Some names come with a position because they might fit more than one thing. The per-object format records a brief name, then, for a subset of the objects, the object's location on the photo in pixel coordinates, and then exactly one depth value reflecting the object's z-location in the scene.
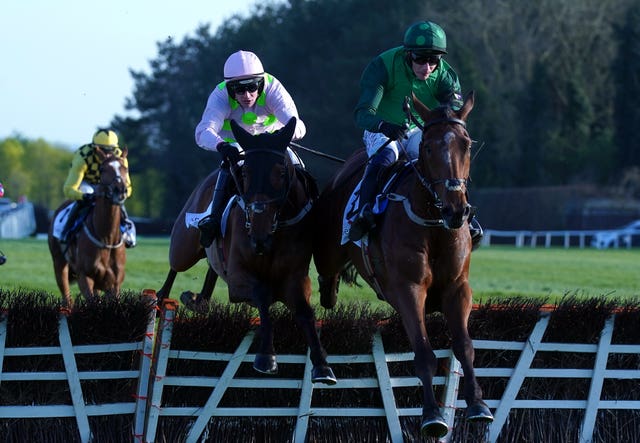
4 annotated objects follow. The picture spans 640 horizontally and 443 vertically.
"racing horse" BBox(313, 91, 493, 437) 13.95
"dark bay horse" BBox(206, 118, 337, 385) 15.53
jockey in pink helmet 17.56
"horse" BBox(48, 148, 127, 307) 26.86
